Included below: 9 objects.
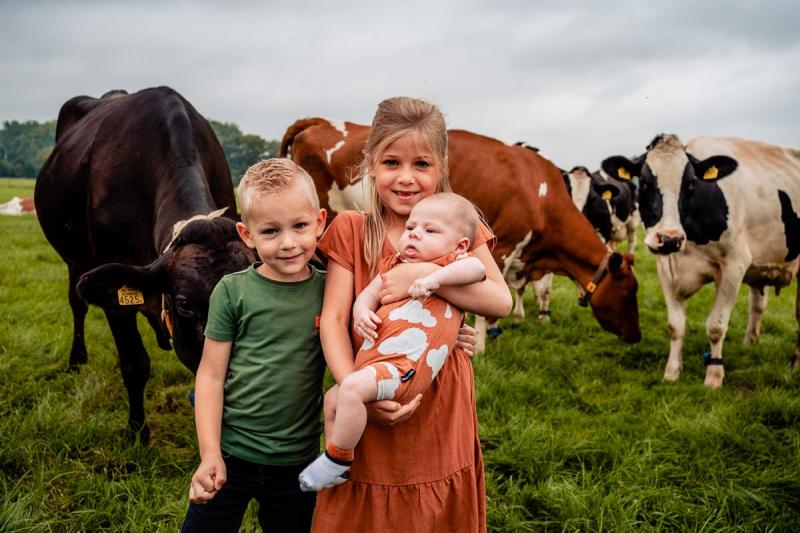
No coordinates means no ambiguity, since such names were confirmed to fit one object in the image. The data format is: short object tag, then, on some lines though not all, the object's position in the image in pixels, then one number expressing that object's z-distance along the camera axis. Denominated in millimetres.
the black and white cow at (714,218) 4883
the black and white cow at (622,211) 11414
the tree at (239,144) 42575
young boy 1644
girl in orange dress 1674
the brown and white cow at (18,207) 23750
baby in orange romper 1457
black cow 2195
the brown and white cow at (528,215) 5781
